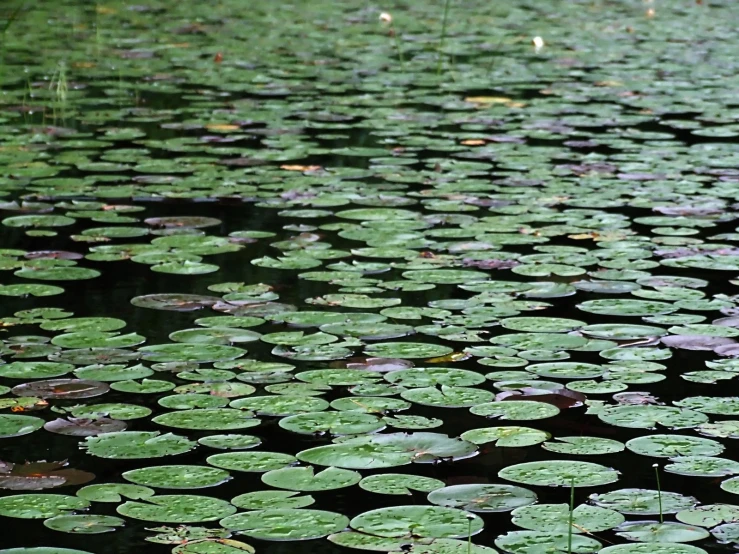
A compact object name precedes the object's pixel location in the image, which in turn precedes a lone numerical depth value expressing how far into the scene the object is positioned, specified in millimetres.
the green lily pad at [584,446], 6379
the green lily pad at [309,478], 6225
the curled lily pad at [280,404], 6554
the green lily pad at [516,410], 6546
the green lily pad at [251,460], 6299
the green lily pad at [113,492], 6165
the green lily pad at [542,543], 5990
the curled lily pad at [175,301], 7233
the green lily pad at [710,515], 6088
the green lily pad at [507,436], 6423
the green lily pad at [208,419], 6480
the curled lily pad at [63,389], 6633
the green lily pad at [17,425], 6438
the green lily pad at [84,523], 6045
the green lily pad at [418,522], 6042
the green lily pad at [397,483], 6213
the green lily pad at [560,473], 6243
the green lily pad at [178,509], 6086
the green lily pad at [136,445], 6351
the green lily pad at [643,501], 6142
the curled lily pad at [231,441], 6397
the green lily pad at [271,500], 6140
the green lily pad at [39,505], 6086
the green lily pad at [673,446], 6373
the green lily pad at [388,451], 6327
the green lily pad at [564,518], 6065
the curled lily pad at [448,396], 6609
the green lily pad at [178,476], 6222
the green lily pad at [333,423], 6465
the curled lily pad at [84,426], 6458
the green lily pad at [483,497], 6156
